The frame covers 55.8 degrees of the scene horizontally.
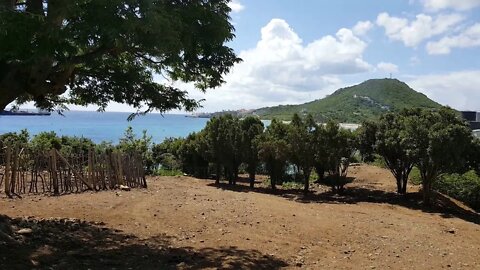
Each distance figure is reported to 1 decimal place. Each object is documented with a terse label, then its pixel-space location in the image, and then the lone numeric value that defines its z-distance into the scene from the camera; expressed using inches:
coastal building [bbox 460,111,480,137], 2064.5
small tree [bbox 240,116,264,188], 837.2
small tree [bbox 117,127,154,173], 1086.5
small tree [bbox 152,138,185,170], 1141.1
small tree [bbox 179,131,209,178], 1051.9
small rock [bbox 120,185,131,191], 572.8
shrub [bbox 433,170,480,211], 764.6
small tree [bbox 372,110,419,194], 672.4
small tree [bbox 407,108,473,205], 605.6
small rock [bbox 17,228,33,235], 287.5
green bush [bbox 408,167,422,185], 942.4
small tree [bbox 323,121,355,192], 745.0
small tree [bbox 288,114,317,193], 746.2
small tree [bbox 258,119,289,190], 767.1
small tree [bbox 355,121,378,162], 812.6
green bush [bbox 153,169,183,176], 973.8
